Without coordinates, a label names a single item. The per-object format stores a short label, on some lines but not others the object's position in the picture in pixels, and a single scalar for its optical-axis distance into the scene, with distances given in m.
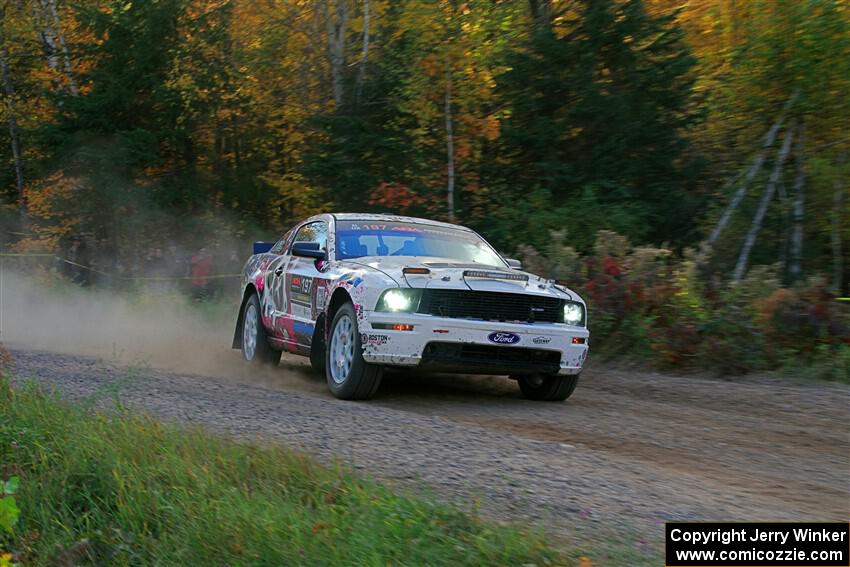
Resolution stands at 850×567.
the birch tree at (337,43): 22.47
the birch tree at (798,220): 13.75
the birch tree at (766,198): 14.16
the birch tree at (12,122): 27.34
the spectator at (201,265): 22.42
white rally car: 7.95
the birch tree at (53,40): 26.25
